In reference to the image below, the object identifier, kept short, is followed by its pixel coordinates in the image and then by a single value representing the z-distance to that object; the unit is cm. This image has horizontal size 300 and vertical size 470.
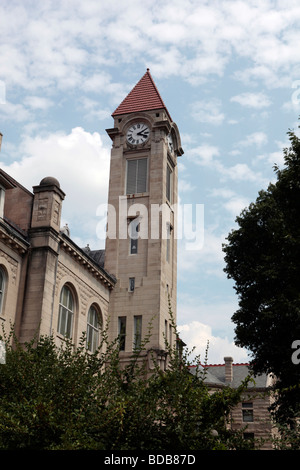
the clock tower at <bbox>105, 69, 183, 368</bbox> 3600
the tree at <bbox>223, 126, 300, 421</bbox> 2444
